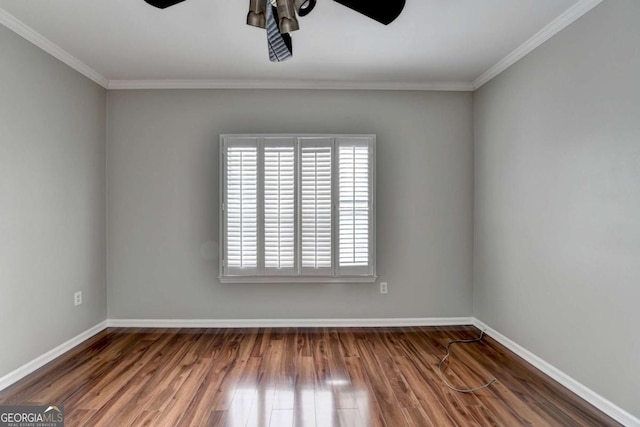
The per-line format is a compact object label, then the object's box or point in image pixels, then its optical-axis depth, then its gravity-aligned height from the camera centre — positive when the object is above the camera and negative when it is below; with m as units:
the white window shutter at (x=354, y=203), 3.31 +0.09
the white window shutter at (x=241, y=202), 3.29 +0.10
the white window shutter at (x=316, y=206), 3.30 +0.06
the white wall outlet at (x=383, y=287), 3.49 -0.79
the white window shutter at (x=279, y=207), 3.30 +0.05
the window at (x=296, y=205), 3.29 +0.07
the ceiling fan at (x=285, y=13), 1.40 +0.90
